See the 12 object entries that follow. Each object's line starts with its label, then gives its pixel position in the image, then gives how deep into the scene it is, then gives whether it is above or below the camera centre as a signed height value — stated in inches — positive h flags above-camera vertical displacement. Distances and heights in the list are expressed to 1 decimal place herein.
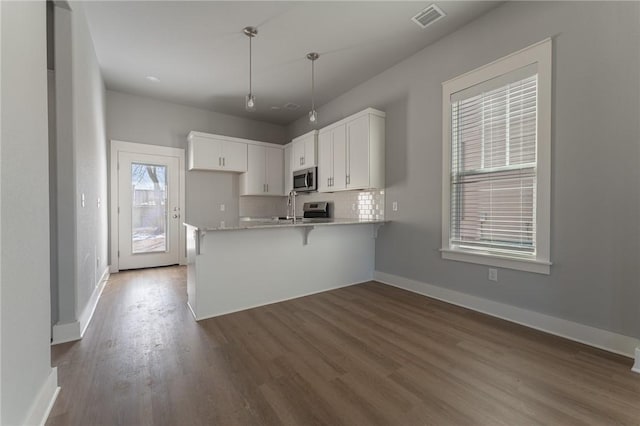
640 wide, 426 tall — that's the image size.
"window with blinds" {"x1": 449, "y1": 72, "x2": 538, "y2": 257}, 96.3 +16.0
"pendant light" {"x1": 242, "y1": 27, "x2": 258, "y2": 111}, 112.0 +73.0
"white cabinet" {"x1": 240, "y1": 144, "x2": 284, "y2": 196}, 213.2 +28.5
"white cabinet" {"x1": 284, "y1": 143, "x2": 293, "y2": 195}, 213.9 +30.8
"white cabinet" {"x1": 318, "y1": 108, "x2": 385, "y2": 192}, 144.6 +31.2
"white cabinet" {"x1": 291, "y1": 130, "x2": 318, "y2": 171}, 185.5 +39.9
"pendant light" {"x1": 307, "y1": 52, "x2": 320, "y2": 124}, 129.1 +73.4
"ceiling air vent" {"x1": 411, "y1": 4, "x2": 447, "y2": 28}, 102.9 +73.1
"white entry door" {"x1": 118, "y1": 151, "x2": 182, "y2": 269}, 181.5 -1.5
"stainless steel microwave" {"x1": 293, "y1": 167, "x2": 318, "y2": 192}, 186.5 +19.8
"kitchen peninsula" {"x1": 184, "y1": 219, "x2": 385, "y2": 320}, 103.4 -22.8
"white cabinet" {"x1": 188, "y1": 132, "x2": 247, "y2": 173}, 190.4 +39.2
